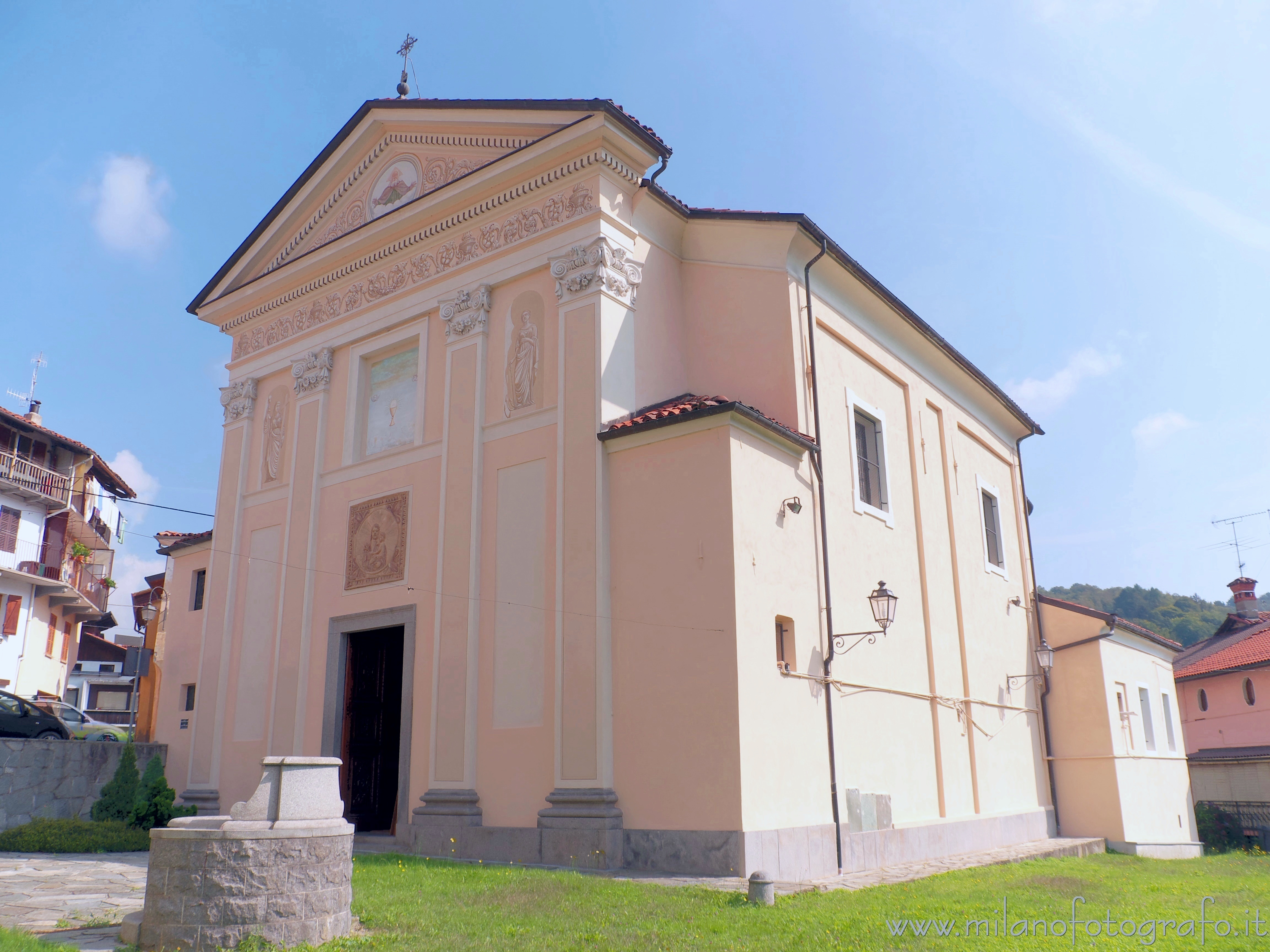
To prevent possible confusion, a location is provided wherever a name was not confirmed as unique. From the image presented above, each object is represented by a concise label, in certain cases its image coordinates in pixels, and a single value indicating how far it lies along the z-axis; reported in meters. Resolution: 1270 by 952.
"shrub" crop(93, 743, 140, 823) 13.95
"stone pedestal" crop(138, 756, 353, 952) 6.10
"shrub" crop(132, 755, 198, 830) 13.79
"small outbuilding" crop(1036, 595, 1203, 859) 18.09
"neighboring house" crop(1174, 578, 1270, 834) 28.42
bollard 7.91
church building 10.70
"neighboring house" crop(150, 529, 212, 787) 16.69
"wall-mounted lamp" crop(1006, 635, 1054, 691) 18.19
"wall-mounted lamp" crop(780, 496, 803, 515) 11.59
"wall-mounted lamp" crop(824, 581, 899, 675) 12.37
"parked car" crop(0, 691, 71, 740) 15.58
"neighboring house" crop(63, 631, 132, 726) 51.38
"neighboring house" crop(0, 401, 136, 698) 34.09
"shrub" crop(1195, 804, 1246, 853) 24.70
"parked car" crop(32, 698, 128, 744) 22.69
